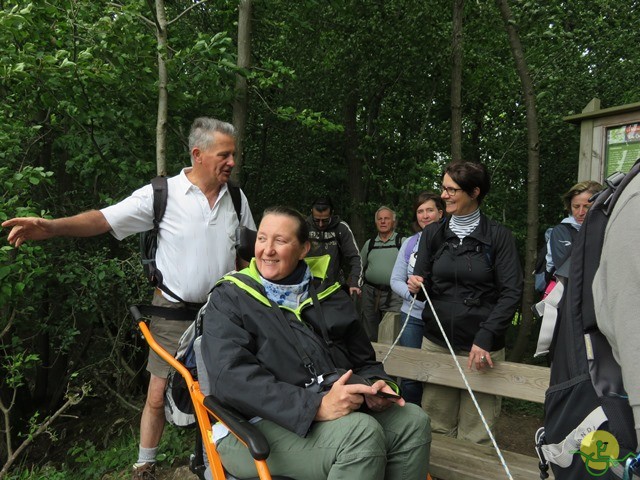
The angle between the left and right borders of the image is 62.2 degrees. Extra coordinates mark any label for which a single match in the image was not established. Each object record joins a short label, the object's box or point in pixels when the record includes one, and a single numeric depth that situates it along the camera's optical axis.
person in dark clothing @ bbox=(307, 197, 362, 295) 5.97
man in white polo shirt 3.21
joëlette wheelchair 1.91
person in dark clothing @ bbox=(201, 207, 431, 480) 2.09
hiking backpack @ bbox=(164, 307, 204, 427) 2.60
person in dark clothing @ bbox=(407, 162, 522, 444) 3.08
